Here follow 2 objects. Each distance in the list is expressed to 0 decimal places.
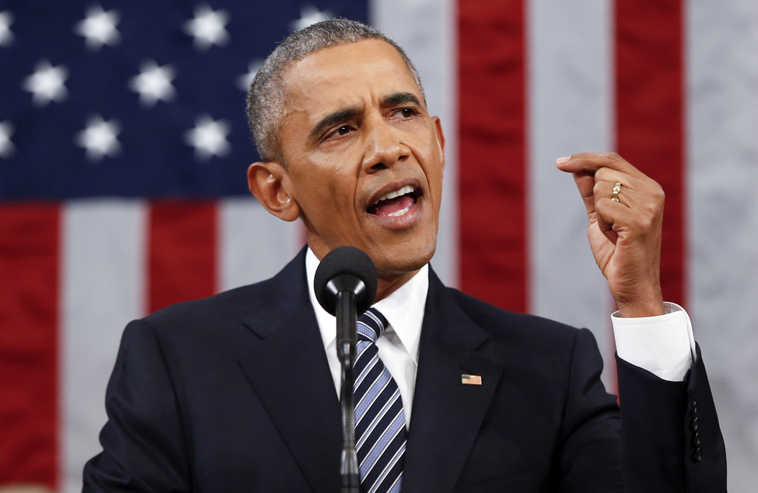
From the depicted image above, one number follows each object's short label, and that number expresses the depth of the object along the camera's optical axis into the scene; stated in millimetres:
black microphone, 5730
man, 5899
